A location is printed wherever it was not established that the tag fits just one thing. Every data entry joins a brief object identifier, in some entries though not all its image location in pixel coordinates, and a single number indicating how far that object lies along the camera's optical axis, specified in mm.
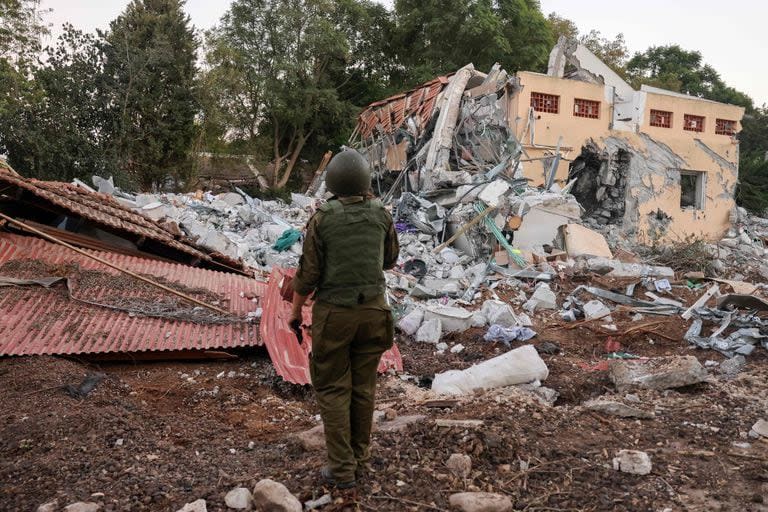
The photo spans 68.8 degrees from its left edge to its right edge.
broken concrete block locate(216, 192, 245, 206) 13906
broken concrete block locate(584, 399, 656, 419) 3352
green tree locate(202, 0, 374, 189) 22578
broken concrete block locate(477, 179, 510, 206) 10162
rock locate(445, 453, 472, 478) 2494
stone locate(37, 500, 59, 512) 2182
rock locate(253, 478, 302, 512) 2184
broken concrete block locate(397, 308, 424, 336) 5914
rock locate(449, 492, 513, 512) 2201
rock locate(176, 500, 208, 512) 2182
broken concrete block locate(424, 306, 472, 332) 6051
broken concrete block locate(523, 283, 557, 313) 7320
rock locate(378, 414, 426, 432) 2987
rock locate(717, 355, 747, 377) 4620
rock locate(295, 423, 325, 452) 2790
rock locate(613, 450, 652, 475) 2562
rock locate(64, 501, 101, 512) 2154
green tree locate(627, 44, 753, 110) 31781
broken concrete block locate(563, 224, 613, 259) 10367
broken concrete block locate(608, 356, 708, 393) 3920
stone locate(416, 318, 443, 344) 5727
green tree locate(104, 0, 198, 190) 17375
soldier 2459
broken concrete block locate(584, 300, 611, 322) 6648
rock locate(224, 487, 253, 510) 2266
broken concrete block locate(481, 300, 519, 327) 6128
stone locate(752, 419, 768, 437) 3064
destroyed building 13117
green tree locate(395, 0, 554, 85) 23062
